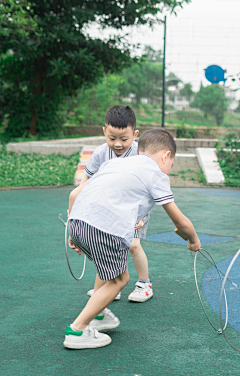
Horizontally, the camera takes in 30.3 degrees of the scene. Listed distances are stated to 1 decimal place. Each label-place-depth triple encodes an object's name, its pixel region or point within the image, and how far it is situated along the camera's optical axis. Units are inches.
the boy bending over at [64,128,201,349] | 94.0
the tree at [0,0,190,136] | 469.1
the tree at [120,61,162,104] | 584.1
